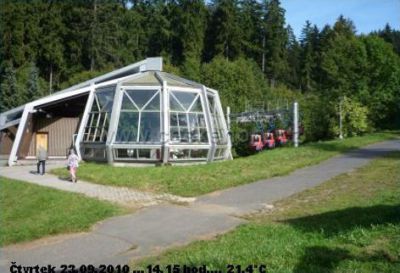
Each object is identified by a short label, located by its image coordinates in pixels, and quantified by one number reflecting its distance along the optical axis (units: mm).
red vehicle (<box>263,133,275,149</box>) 28703
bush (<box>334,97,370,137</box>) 32812
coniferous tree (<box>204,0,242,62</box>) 69188
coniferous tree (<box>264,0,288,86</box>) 75500
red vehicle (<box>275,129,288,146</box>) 29219
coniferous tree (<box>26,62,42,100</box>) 52562
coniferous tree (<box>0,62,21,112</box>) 50719
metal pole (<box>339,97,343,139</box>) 32344
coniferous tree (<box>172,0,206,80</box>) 65562
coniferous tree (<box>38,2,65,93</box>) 61688
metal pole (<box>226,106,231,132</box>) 29800
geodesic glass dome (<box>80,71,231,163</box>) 21672
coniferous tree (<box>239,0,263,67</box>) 72875
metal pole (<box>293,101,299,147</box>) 26156
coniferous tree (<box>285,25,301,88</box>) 80450
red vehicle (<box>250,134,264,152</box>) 28547
